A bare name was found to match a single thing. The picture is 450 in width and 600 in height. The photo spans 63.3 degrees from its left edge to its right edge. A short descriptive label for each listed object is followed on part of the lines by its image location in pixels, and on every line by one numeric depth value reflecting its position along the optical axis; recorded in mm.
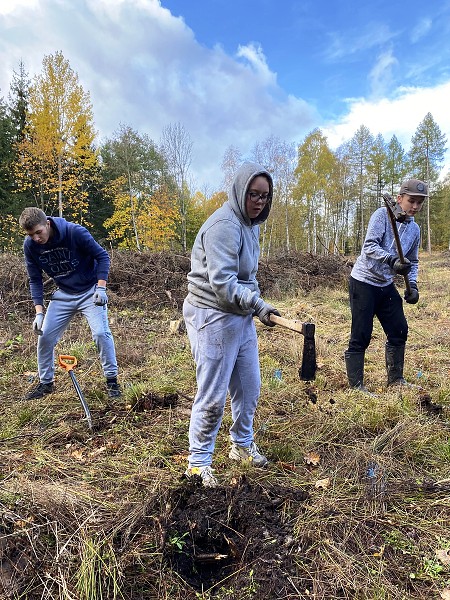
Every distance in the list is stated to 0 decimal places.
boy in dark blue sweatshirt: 3438
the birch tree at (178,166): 22789
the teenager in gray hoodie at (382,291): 3348
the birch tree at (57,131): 15859
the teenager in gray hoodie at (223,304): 1929
